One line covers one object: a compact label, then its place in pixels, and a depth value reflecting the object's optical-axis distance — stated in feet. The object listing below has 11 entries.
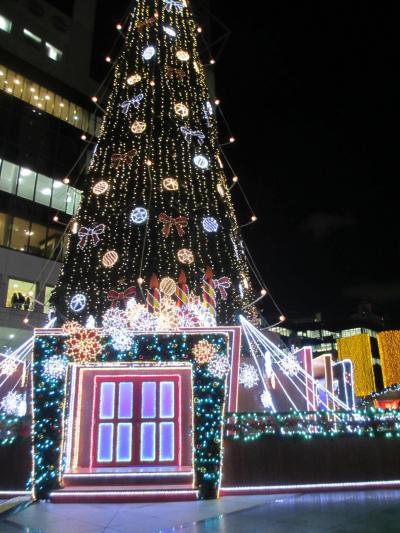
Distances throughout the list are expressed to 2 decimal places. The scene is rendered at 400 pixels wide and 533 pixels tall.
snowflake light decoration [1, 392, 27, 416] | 38.75
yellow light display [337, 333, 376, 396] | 144.66
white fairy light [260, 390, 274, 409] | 43.68
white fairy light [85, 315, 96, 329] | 32.23
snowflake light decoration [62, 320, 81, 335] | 30.66
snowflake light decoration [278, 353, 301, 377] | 42.65
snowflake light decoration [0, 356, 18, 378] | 36.99
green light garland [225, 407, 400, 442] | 31.55
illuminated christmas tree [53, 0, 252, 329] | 33.22
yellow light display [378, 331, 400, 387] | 122.01
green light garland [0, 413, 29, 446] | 30.76
